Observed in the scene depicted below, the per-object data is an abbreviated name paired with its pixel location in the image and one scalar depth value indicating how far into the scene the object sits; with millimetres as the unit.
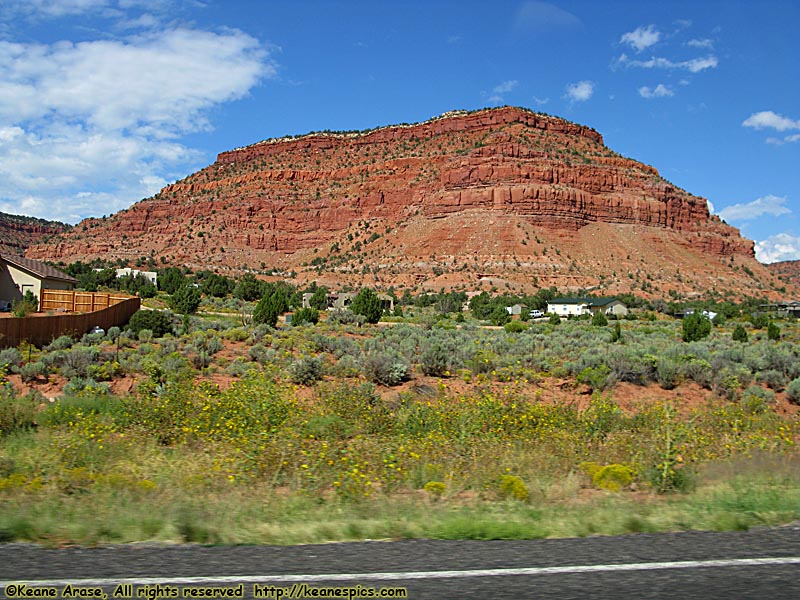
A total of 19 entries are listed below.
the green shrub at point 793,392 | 18984
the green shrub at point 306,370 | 19234
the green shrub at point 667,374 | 20500
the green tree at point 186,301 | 44844
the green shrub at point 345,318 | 43253
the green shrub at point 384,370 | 19984
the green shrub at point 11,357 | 20191
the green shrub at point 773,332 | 39469
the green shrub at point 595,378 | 19297
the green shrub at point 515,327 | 41562
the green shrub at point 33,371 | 19266
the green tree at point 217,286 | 72250
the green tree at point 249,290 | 69375
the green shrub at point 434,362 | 21641
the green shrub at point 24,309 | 33012
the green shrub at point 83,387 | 15523
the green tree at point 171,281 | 72562
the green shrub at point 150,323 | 30625
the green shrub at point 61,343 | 23630
